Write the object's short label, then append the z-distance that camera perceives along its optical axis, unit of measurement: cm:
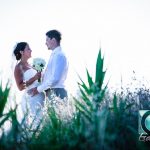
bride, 965
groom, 905
